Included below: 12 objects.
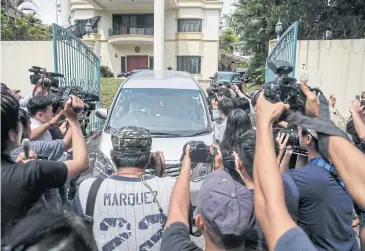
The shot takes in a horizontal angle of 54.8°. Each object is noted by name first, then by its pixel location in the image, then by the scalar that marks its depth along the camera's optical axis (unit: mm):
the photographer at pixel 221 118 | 4551
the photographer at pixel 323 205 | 1992
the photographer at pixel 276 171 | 1251
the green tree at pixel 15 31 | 11303
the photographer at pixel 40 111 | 3604
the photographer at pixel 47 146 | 2873
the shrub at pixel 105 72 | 27766
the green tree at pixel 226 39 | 48688
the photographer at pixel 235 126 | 3510
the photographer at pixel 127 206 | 1901
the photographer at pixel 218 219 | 1389
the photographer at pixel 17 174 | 1729
